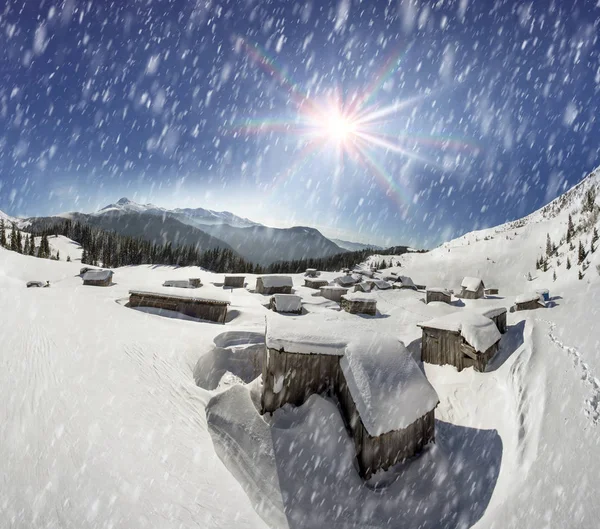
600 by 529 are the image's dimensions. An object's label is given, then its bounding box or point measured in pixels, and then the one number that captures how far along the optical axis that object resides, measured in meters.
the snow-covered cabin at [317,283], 51.09
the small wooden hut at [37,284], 34.66
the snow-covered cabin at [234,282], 48.94
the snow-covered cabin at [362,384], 8.23
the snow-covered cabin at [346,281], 51.31
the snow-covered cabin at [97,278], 36.25
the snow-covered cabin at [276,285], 41.47
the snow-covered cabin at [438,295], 37.72
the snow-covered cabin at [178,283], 36.72
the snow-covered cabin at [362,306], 33.03
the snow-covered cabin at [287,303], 31.50
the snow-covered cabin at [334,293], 42.75
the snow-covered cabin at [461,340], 14.24
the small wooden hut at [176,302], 23.88
